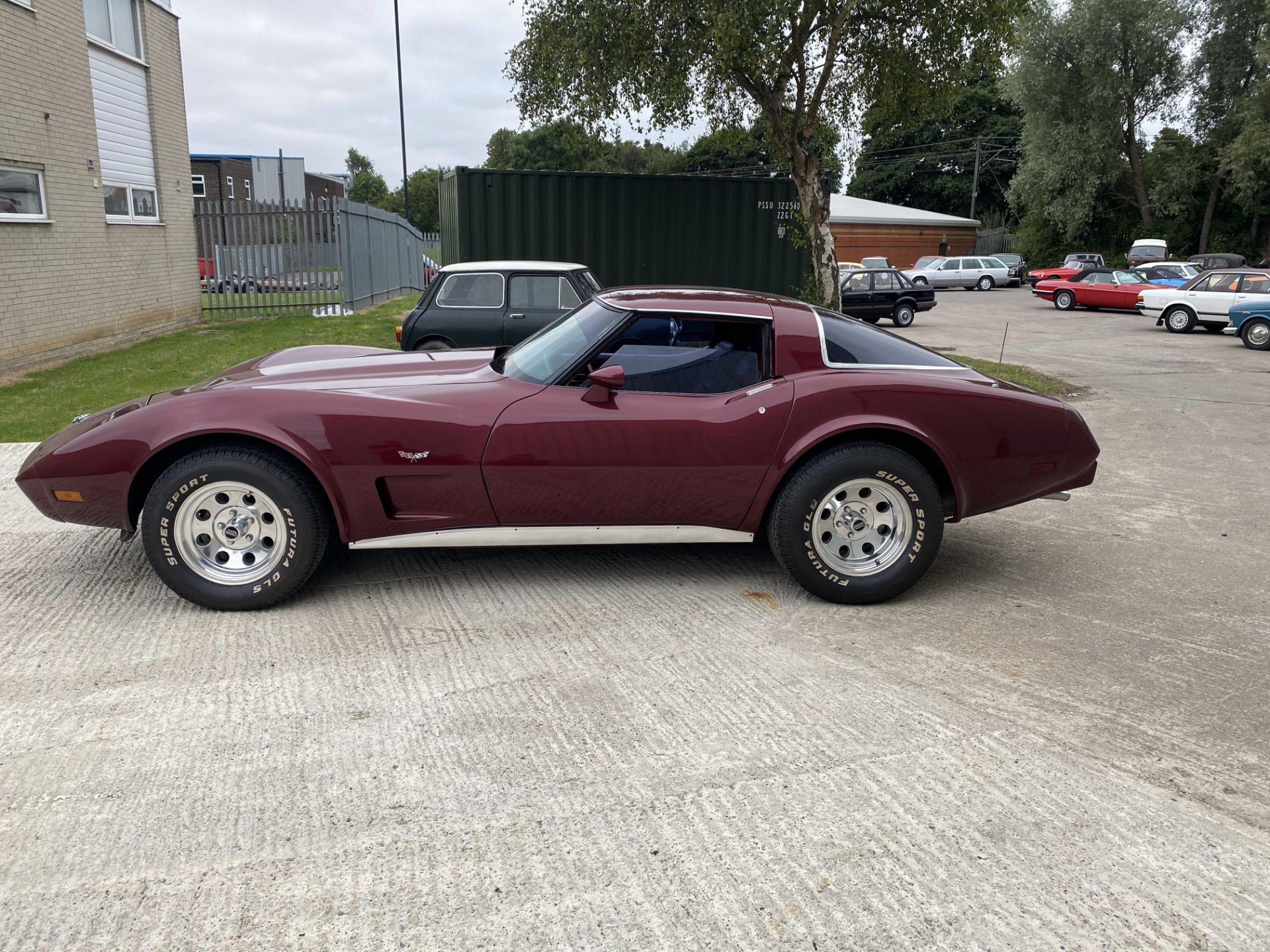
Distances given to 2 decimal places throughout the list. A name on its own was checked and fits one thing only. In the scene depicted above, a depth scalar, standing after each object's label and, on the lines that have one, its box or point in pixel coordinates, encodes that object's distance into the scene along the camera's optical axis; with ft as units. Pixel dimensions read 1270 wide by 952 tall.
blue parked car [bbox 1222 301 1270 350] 56.24
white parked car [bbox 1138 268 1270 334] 63.36
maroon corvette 13.35
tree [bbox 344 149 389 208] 261.65
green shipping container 45.65
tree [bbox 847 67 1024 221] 205.98
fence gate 59.36
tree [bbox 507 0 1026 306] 41.60
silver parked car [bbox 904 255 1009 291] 127.44
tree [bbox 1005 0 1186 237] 116.47
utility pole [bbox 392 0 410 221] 121.29
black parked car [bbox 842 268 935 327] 70.03
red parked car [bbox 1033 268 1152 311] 86.89
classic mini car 31.27
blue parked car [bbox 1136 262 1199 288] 89.25
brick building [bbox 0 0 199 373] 39.04
